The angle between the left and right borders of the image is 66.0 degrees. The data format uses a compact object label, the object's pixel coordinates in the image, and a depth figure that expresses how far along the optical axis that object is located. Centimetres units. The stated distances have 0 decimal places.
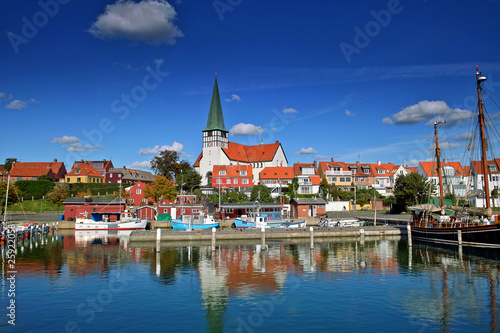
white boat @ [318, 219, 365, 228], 5503
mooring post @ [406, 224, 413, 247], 4116
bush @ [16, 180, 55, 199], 8225
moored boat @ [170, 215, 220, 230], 5187
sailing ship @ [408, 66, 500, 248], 3806
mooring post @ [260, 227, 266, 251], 4014
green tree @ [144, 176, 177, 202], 7400
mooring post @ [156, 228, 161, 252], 3696
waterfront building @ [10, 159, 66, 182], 10025
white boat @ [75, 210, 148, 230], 5597
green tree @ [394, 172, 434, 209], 6550
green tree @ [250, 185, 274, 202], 7944
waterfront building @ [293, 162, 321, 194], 8894
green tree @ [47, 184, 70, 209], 7444
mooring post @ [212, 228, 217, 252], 3700
